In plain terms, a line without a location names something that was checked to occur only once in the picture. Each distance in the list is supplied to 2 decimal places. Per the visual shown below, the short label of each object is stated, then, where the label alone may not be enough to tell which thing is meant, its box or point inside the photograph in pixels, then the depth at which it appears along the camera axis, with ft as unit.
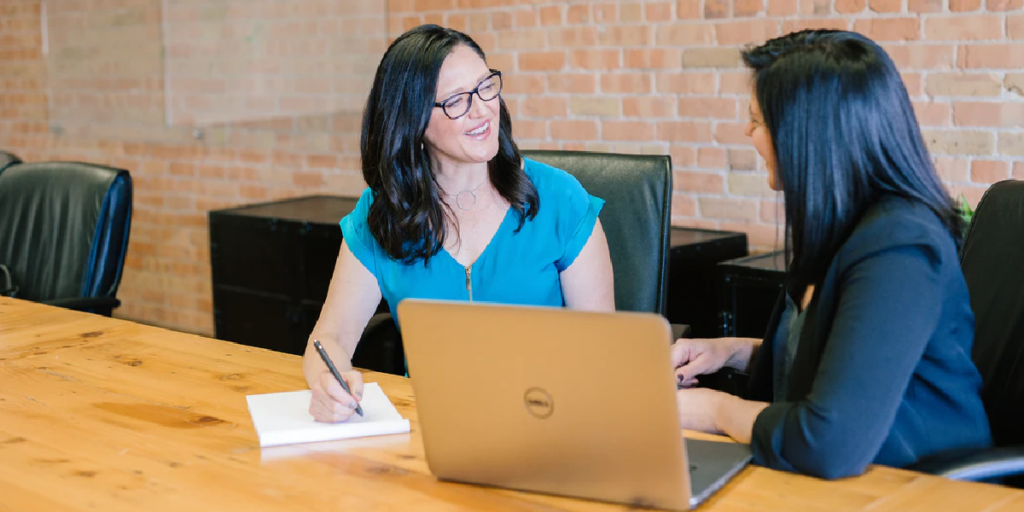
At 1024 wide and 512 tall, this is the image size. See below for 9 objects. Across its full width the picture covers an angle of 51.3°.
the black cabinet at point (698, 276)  9.13
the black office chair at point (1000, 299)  5.00
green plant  7.53
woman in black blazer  3.80
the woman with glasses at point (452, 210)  6.14
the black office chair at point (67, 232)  8.98
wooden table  3.77
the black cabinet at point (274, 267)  11.05
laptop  3.38
